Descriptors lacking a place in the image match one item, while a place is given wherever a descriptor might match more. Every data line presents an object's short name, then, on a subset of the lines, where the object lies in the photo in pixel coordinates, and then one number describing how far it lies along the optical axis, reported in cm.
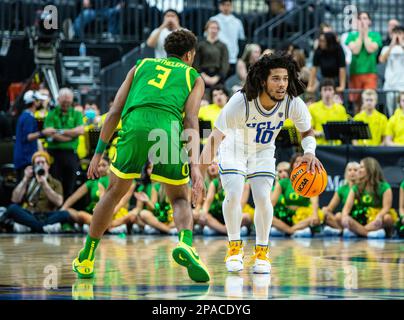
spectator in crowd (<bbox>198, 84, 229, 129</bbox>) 1744
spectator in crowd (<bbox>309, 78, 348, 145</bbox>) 1766
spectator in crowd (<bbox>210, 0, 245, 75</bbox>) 2078
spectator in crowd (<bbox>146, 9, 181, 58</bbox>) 1889
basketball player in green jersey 891
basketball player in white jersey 995
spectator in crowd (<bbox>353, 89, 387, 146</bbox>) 1759
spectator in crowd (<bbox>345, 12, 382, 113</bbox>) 1934
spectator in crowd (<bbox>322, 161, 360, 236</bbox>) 1705
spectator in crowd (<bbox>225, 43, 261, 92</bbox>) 1881
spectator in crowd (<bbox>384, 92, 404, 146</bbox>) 1742
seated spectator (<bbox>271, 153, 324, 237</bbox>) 1694
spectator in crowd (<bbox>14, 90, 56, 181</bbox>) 1798
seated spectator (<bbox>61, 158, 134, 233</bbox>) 1748
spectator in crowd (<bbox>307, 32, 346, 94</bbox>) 1906
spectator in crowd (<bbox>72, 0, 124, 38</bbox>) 2259
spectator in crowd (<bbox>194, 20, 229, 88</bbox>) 1936
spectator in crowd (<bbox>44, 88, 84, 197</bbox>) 1791
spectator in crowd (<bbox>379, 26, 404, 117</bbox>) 1917
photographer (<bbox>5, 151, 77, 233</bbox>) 1745
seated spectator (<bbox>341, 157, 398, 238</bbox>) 1656
